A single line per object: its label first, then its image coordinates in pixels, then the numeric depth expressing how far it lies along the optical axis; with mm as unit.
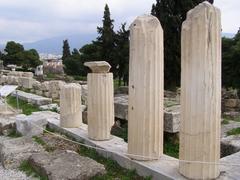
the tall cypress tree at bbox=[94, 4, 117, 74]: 21668
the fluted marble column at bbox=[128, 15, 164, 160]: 3834
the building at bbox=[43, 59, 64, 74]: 39422
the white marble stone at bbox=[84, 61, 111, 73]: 4995
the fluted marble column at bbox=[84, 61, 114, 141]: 5001
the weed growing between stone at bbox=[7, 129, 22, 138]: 6466
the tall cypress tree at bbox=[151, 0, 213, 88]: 14816
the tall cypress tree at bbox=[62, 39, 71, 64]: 43105
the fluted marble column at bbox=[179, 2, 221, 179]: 3238
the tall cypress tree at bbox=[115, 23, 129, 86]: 19602
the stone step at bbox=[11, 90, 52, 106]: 10213
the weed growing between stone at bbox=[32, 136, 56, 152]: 5207
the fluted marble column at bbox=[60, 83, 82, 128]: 5935
